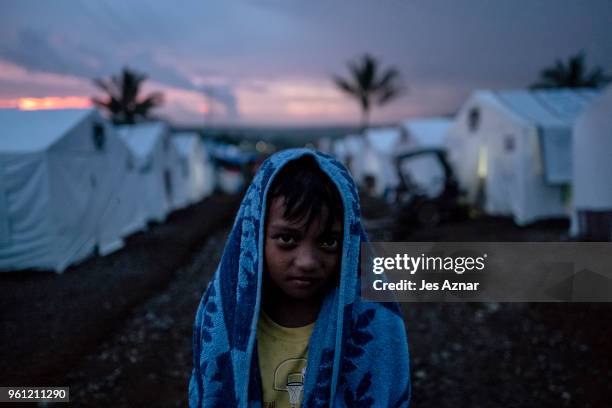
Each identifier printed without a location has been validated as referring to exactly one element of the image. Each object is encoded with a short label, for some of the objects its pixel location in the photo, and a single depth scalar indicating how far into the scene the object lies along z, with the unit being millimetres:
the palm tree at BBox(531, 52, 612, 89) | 28828
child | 1136
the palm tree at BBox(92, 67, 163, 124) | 25625
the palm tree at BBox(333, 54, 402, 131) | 33031
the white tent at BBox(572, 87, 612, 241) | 8289
